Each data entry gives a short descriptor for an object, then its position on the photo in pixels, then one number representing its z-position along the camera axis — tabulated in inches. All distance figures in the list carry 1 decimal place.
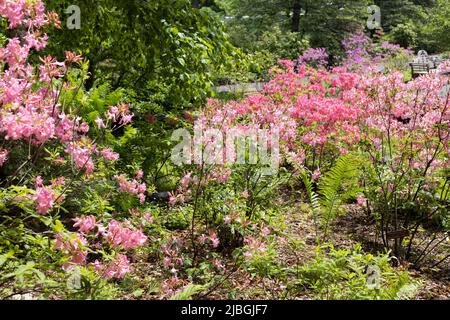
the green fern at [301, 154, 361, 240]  180.2
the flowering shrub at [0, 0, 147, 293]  83.4
